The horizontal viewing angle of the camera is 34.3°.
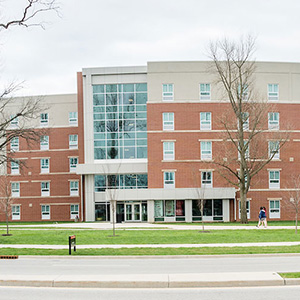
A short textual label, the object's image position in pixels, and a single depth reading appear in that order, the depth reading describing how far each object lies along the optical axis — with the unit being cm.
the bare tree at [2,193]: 5341
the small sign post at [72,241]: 1899
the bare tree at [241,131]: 4359
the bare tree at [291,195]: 4840
